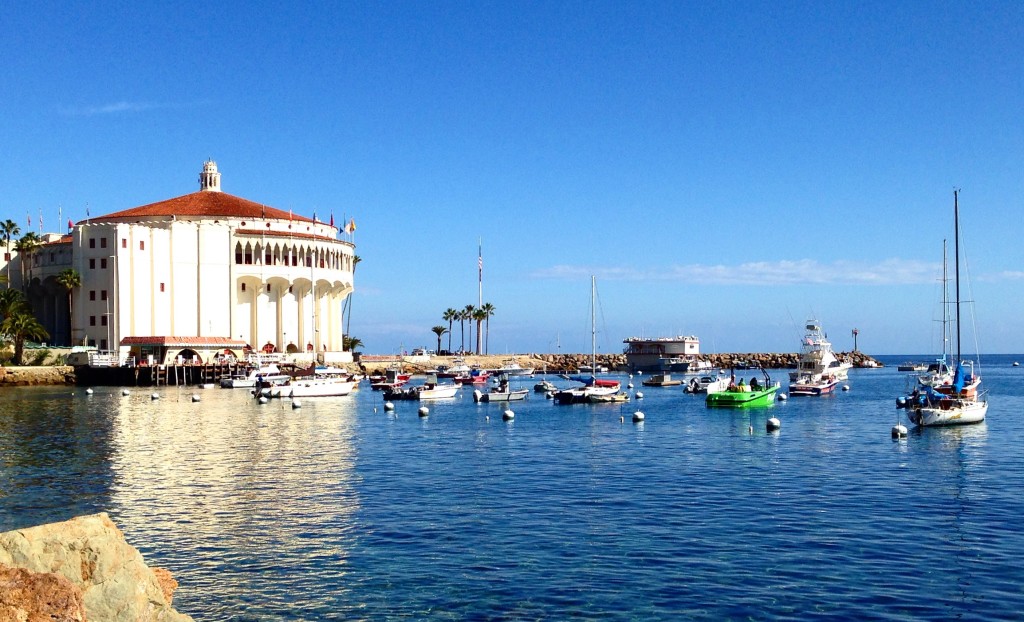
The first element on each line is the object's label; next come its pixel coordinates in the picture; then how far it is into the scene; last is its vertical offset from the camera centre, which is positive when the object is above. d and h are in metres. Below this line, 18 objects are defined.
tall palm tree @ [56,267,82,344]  110.12 +6.52
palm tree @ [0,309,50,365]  107.38 +0.67
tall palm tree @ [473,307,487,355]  172.12 +2.62
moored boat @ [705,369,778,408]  70.06 -5.37
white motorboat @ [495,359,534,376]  151.40 -6.68
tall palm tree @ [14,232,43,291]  119.06 +11.46
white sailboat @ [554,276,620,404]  77.06 -5.36
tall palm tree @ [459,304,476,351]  174.75 +3.23
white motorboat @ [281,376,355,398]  82.06 -5.16
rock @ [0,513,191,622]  12.64 -3.26
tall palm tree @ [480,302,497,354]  173.96 +3.94
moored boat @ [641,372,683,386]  113.88 -6.68
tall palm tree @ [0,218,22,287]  122.38 +13.97
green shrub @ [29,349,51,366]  108.81 -2.79
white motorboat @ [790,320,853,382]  107.19 -3.14
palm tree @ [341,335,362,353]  148.05 -2.04
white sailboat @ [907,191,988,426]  50.44 -4.55
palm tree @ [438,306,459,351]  174.60 +2.87
